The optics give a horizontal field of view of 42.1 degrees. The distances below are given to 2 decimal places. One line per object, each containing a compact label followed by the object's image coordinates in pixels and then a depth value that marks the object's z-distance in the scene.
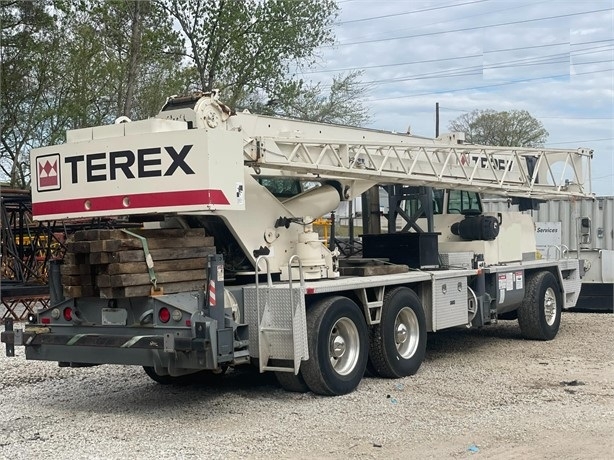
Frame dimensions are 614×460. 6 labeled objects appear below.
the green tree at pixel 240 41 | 28.78
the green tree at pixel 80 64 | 25.95
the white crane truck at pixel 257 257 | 7.89
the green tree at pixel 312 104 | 29.38
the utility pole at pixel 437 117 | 47.22
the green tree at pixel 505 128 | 57.69
